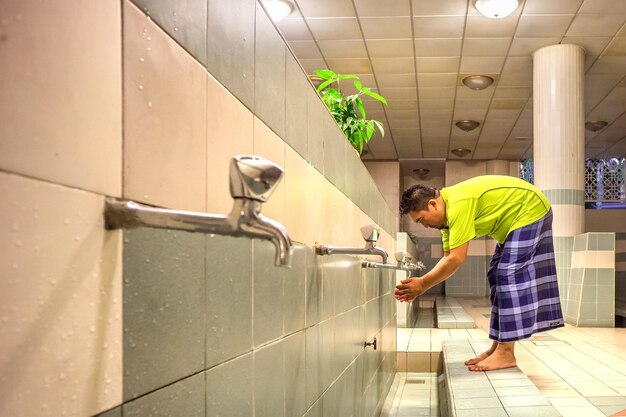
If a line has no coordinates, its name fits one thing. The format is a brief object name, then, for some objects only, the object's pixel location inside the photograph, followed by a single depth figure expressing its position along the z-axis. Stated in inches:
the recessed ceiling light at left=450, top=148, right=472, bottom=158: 541.4
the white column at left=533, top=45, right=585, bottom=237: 280.2
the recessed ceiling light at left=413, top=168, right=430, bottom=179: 648.4
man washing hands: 122.6
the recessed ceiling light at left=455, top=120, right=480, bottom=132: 427.5
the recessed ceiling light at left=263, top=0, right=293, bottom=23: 231.4
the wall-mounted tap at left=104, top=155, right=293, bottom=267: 23.9
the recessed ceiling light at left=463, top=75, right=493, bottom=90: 321.1
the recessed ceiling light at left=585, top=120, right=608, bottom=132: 424.2
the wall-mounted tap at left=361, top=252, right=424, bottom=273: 116.0
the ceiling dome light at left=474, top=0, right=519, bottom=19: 225.2
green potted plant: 132.8
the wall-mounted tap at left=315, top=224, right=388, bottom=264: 76.9
